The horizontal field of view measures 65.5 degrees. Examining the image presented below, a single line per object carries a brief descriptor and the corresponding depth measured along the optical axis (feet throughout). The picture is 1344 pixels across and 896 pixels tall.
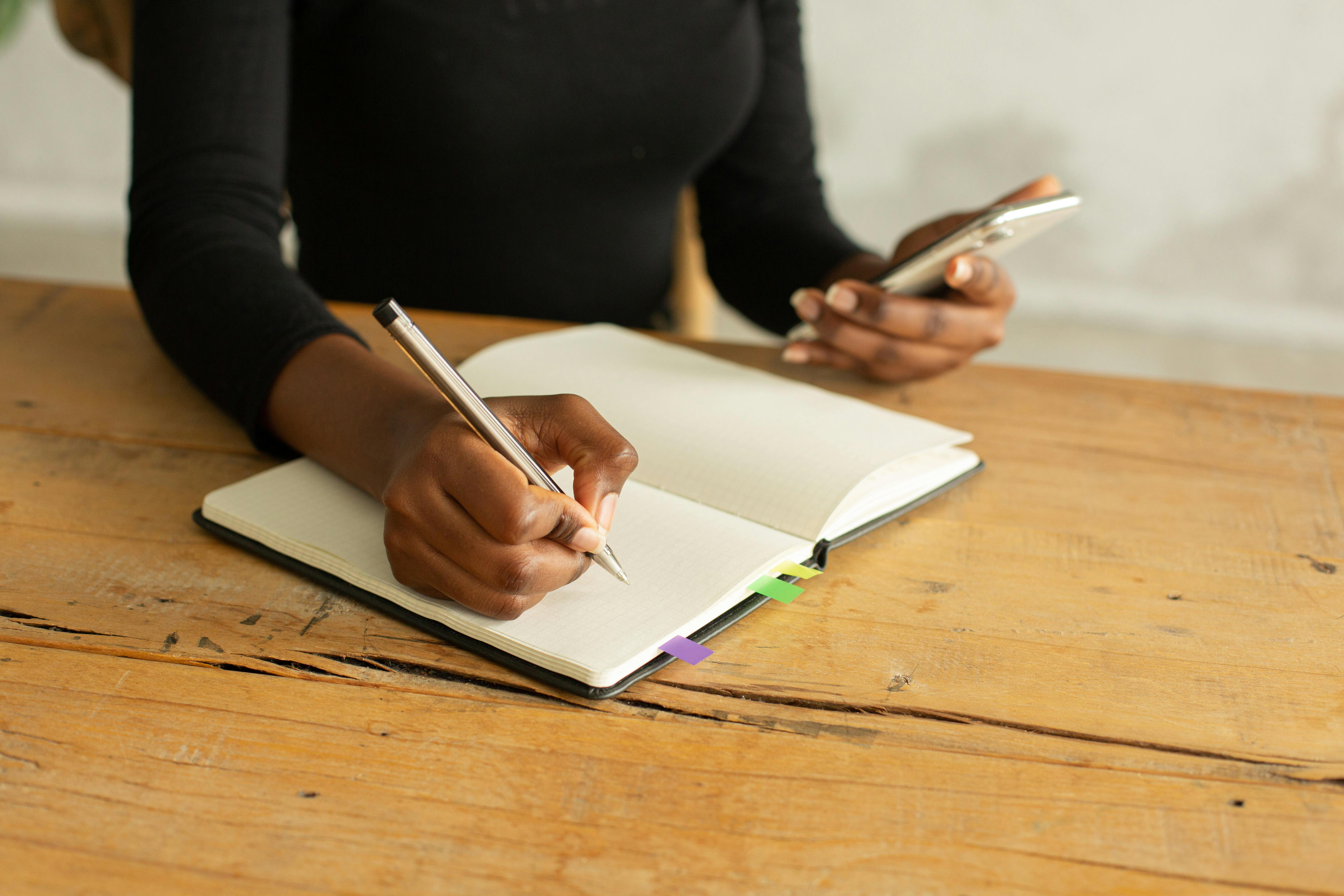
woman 1.75
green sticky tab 1.81
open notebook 1.69
